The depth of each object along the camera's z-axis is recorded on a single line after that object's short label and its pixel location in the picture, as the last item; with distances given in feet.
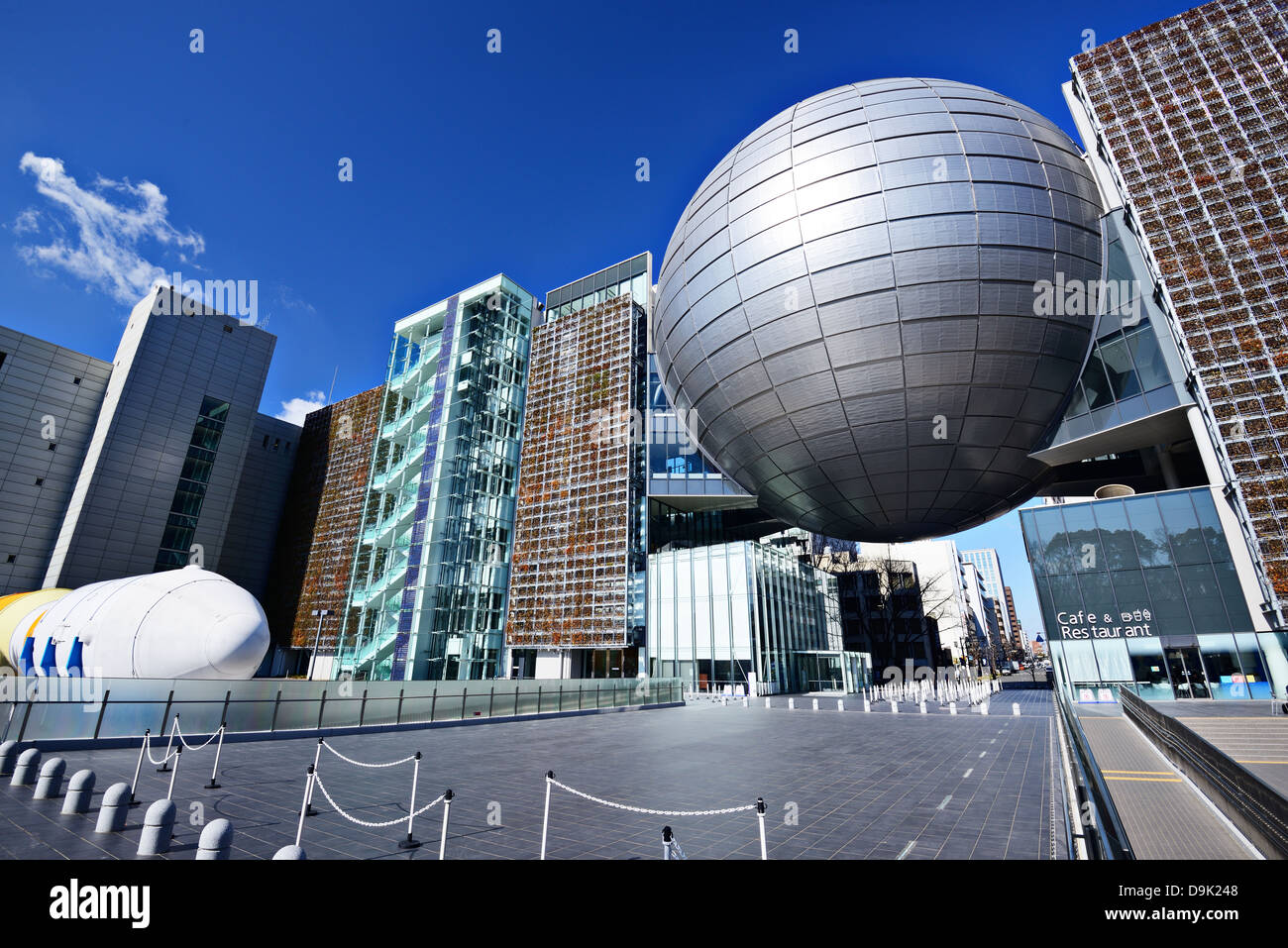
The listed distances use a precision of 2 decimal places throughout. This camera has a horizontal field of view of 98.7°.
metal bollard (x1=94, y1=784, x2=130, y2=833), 19.21
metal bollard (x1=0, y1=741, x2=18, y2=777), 27.71
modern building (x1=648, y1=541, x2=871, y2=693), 116.47
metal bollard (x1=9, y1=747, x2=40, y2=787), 25.72
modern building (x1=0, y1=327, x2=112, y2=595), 147.84
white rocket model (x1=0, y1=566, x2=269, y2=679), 59.00
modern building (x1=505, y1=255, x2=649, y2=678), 130.11
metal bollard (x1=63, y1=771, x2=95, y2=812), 20.84
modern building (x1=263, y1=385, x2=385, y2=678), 183.01
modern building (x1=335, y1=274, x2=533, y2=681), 145.48
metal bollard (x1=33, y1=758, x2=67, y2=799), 23.17
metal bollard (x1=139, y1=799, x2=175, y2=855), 16.25
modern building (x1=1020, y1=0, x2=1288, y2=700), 58.23
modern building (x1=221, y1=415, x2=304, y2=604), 197.57
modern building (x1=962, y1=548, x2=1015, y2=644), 558.97
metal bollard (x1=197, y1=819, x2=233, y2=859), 13.39
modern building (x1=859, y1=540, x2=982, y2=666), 254.47
